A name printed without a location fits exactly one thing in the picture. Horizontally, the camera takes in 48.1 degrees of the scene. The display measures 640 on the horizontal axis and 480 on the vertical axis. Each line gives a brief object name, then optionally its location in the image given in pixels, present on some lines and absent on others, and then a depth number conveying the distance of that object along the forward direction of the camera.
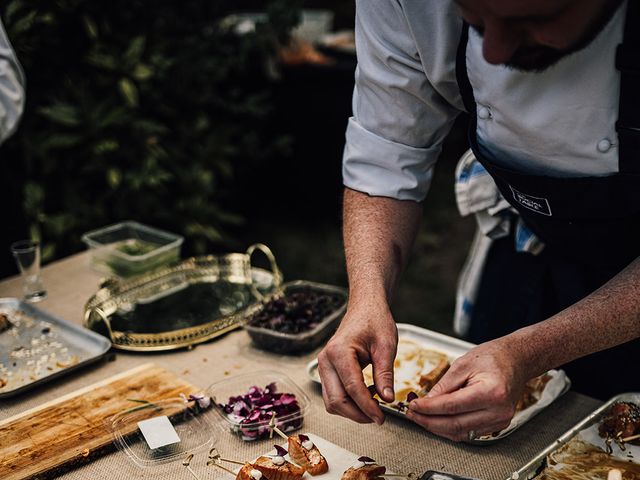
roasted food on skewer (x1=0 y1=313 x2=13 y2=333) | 2.21
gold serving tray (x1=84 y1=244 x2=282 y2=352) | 2.15
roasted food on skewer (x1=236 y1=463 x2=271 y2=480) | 1.47
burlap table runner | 1.59
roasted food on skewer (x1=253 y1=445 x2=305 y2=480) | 1.48
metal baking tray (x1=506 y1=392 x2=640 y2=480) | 1.42
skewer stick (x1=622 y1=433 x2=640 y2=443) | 1.55
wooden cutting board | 1.60
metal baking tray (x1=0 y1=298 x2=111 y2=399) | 1.95
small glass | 2.39
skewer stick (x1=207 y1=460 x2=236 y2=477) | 1.54
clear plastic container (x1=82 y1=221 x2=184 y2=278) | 2.60
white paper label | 1.64
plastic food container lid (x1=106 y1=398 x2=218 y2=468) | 1.64
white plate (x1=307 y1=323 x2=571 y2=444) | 1.67
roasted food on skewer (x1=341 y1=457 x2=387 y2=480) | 1.46
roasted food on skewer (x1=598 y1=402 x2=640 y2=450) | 1.56
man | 1.31
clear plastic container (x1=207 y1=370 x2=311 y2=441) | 1.69
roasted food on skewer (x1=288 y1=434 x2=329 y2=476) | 1.51
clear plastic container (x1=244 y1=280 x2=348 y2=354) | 2.05
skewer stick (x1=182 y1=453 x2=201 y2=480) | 1.56
